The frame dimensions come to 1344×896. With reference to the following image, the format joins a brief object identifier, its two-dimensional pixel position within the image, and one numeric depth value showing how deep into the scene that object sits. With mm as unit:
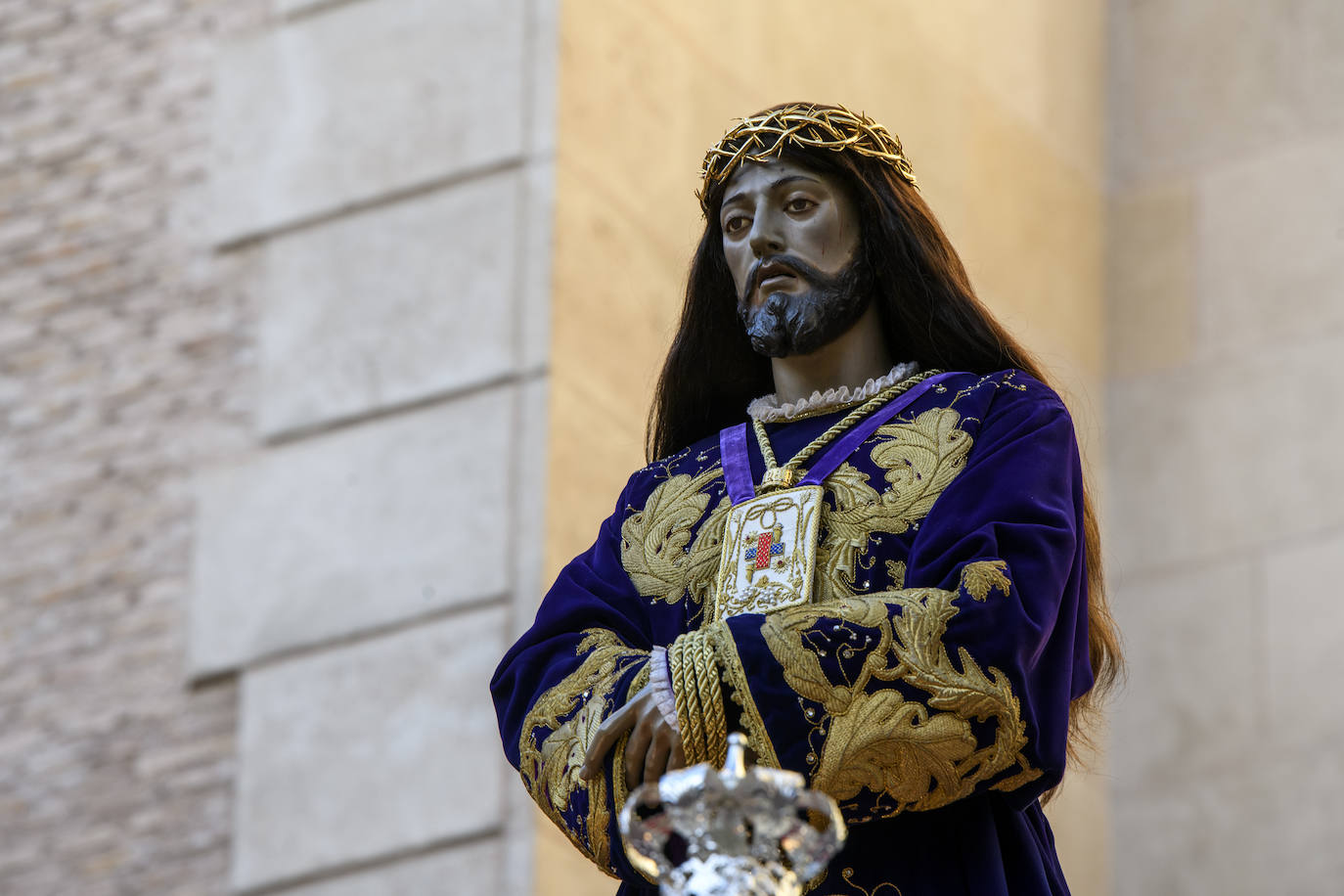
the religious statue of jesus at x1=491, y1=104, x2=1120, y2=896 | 6937
